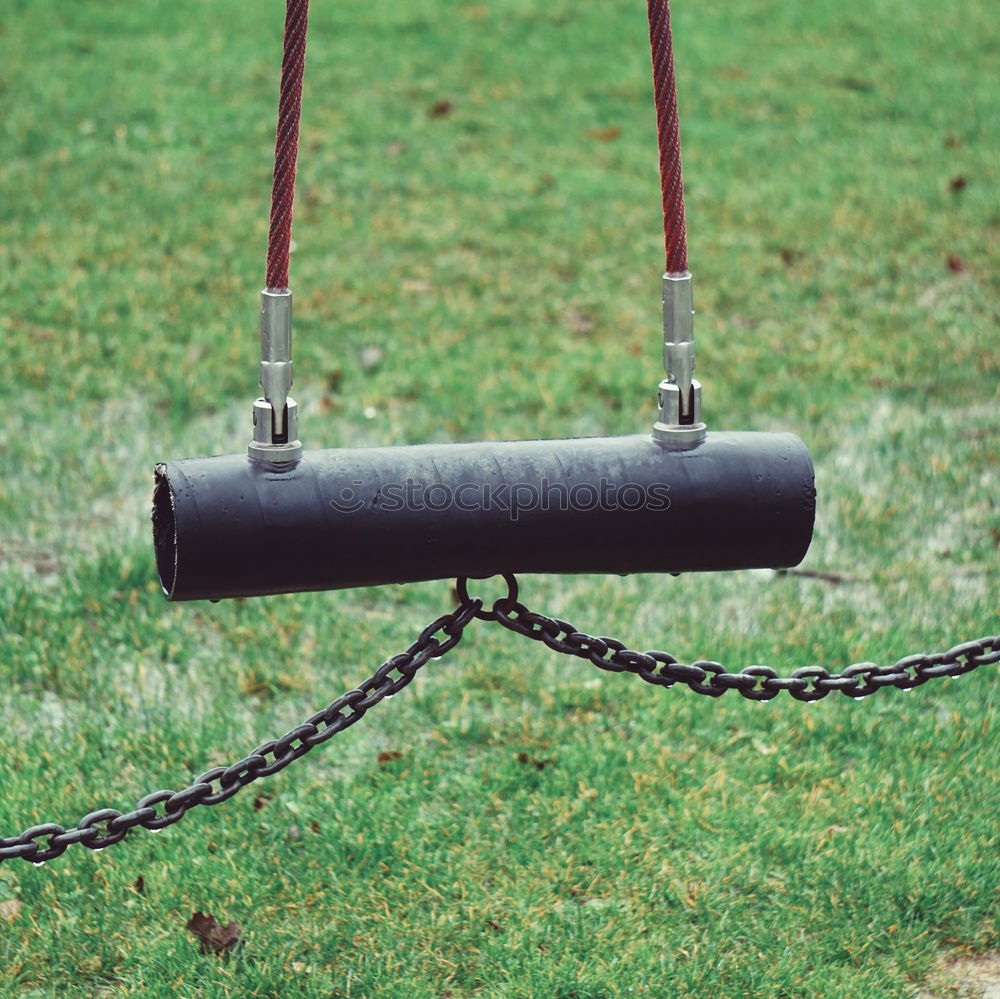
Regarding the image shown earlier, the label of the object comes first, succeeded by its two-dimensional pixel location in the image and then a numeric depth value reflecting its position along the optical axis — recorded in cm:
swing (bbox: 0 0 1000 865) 288
